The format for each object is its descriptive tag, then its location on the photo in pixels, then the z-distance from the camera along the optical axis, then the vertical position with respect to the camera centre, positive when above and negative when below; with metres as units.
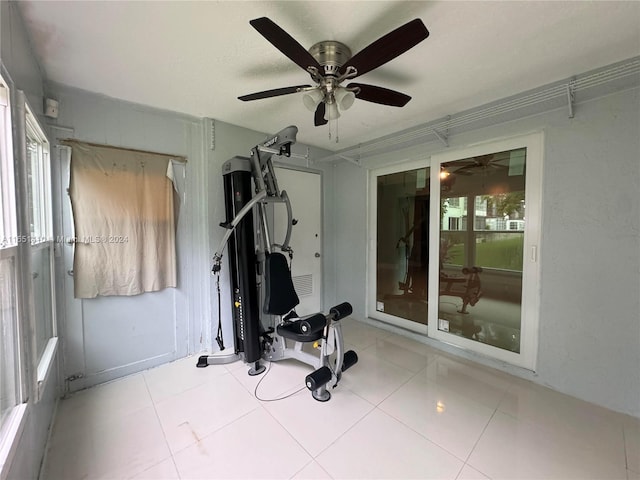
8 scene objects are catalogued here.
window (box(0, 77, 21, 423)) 1.19 -0.21
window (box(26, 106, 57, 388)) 1.69 -0.09
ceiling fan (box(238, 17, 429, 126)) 1.13 +0.86
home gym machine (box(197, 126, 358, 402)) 2.28 -0.43
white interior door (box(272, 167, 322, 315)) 3.38 -0.05
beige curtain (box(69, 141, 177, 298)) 2.10 +0.08
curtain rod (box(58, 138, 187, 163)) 2.02 +0.71
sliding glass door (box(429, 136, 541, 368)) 2.26 -0.22
